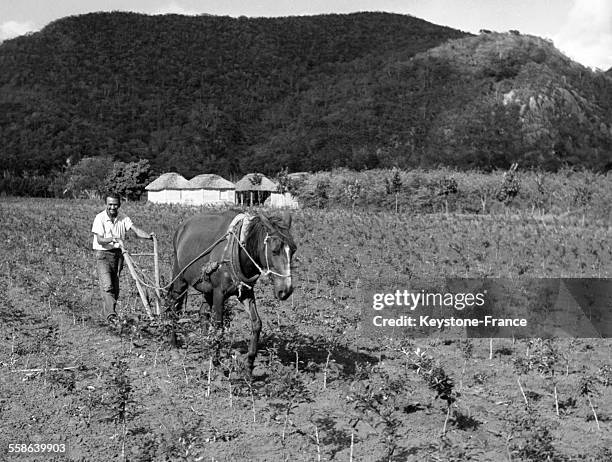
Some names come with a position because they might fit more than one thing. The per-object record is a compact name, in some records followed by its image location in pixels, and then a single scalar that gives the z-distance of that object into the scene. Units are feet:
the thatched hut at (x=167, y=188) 218.79
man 29.89
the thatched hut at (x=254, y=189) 214.90
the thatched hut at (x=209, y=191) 216.74
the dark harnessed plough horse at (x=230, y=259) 23.56
